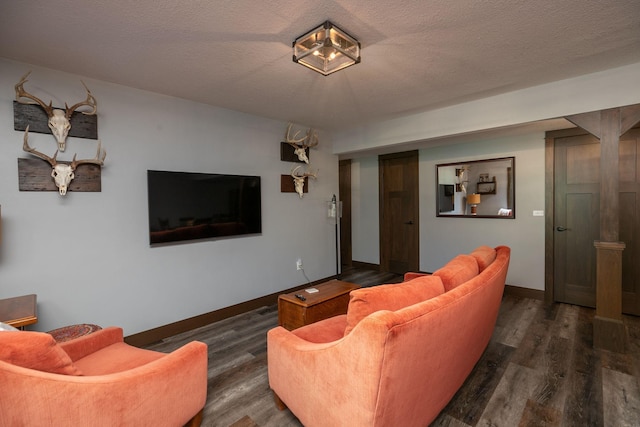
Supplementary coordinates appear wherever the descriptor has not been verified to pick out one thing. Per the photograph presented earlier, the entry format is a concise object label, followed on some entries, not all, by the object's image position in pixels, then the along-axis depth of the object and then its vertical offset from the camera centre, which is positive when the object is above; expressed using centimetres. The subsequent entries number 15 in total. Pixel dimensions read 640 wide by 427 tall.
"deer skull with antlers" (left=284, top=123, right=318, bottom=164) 411 +91
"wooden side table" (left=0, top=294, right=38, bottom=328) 175 -63
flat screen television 294 +2
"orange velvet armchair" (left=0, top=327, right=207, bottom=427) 115 -79
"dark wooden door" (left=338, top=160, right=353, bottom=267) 612 -18
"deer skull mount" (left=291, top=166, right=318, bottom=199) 423 +35
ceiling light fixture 192 +109
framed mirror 420 +21
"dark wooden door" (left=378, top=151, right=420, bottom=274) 520 -14
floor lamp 467 -9
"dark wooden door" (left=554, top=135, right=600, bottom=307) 364 -20
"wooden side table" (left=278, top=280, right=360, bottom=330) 273 -96
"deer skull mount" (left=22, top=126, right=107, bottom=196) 234 +33
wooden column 263 -32
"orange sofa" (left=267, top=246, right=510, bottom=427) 121 -74
